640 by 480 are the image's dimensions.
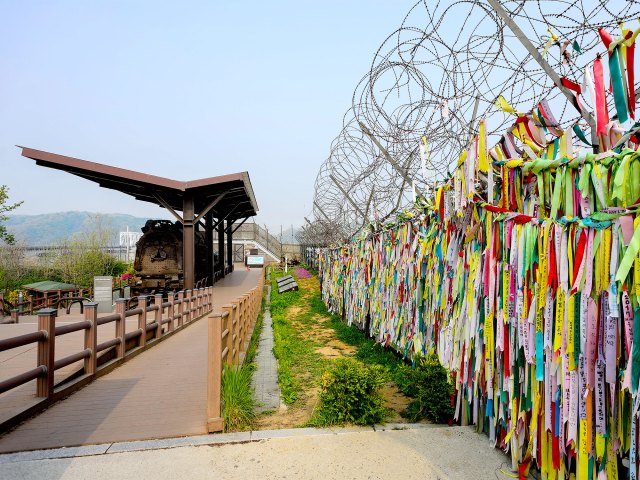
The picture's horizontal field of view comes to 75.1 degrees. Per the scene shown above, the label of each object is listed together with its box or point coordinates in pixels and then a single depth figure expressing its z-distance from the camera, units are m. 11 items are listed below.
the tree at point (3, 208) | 21.61
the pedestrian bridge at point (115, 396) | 3.82
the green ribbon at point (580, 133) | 2.56
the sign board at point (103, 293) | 14.16
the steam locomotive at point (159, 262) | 16.08
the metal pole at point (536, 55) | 2.57
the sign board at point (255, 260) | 35.44
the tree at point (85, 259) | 25.17
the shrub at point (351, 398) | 3.72
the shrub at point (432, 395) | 3.81
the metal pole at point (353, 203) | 7.39
